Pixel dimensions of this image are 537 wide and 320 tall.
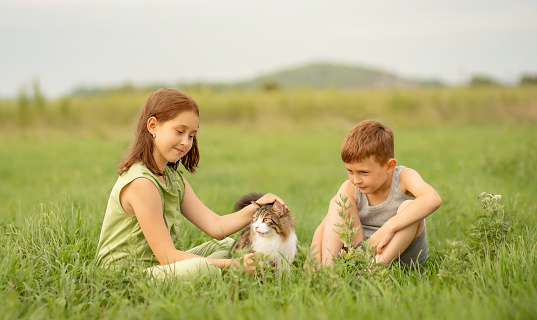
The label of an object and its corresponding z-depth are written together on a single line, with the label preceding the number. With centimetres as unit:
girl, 290
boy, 299
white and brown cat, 316
